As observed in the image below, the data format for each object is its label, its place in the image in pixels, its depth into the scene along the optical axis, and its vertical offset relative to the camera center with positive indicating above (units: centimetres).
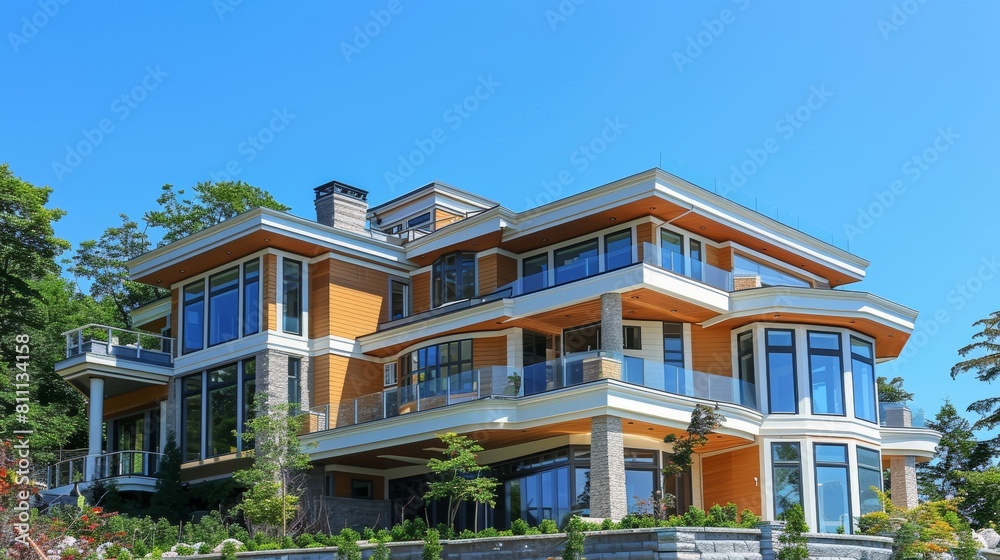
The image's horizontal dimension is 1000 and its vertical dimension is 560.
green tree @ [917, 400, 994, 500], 4456 +151
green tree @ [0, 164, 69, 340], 4138 +909
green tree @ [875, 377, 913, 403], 4781 +421
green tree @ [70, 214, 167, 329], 5697 +1161
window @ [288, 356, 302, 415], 3578 +364
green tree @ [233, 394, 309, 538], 3119 +93
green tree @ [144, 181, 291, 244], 5366 +1315
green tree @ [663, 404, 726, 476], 3048 +160
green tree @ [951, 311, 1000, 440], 4478 +476
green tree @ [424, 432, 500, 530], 2945 +58
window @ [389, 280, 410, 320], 3859 +645
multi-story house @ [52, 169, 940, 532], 3169 +428
